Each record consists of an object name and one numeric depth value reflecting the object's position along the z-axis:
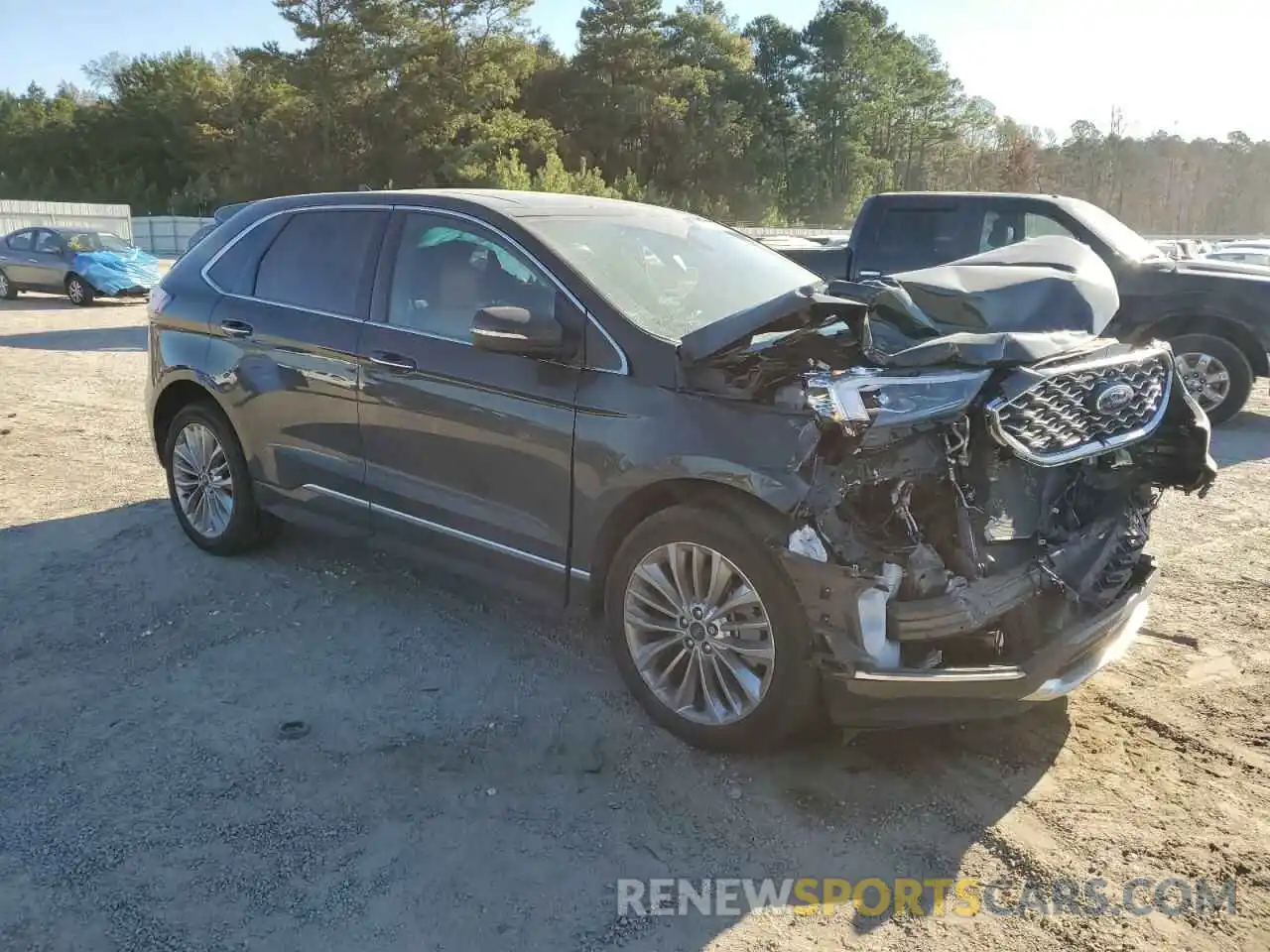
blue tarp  19.14
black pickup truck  8.59
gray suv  3.10
